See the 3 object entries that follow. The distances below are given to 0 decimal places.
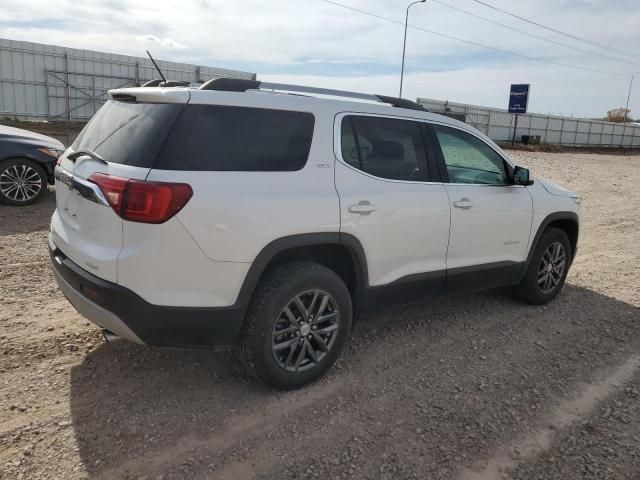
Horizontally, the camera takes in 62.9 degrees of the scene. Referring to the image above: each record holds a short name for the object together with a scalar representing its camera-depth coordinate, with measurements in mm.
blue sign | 34875
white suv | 2785
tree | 78875
